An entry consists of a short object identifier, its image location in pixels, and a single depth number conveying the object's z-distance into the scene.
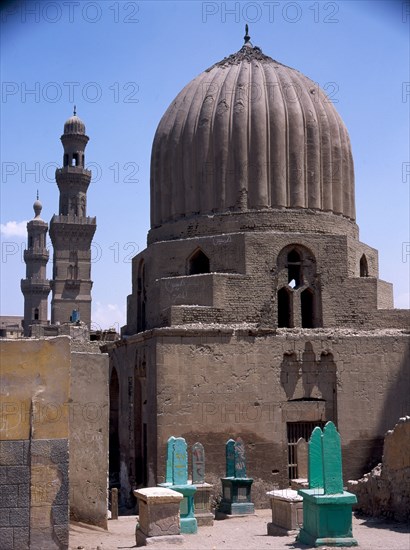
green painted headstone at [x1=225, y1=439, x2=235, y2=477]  16.95
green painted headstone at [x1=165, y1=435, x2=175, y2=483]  14.42
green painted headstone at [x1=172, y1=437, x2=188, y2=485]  14.41
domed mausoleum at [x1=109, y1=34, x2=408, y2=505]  18.02
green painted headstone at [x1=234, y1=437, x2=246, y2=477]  16.91
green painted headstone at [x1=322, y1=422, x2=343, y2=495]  11.66
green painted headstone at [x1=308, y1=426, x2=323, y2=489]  12.27
